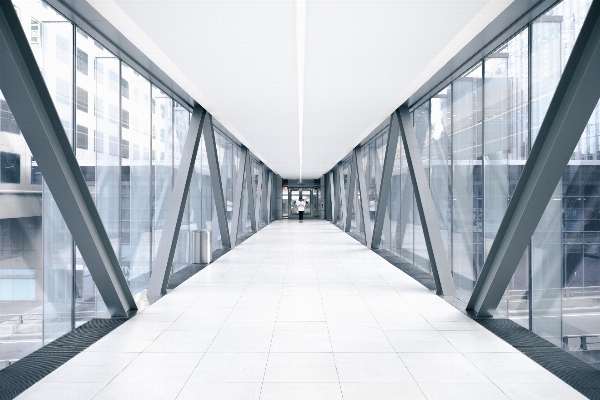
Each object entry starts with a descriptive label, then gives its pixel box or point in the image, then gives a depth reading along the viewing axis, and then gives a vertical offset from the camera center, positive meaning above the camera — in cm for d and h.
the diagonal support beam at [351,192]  1862 +50
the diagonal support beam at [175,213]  772 -23
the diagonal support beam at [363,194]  1591 +33
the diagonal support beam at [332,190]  3058 +87
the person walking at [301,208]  3231 -48
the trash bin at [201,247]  1115 -122
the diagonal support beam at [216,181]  1080 +63
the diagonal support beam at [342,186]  2531 +97
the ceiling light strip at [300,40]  436 +201
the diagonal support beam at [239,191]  1621 +43
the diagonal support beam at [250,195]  1868 +33
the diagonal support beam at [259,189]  2632 +82
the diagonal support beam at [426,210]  773 -16
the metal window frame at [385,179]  1071 +67
